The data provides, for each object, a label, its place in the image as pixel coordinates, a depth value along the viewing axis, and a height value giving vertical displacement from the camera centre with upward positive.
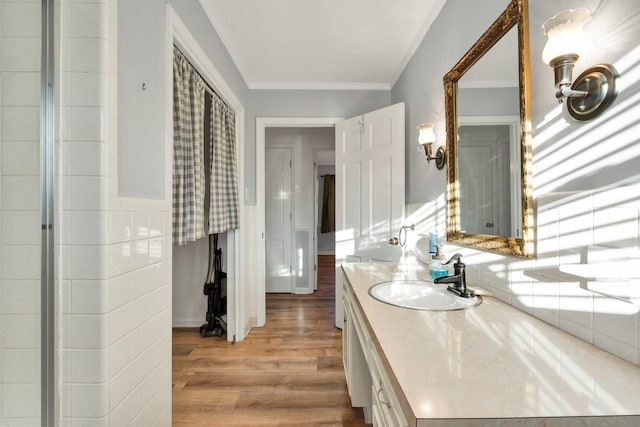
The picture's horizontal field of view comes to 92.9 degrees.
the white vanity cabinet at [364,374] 0.79 -0.56
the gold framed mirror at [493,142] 1.12 +0.33
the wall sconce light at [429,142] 1.88 +0.47
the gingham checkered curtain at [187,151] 1.75 +0.40
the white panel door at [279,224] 4.36 -0.13
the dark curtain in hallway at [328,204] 7.53 +0.28
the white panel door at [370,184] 2.57 +0.28
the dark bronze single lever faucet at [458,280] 1.31 -0.28
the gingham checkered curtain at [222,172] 2.25 +0.34
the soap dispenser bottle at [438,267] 1.50 -0.26
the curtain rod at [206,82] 1.71 +0.93
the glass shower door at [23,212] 0.94 +0.01
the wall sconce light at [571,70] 0.80 +0.40
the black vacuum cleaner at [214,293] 2.84 -0.73
